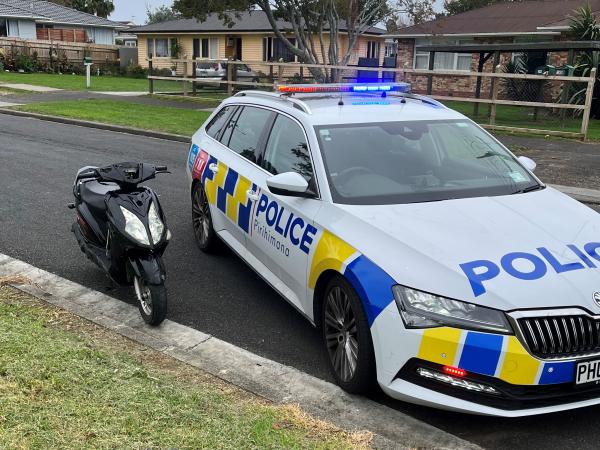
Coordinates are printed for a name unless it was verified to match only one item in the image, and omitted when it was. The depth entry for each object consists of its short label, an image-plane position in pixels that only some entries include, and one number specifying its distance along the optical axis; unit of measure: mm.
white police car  3090
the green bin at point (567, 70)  18517
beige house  41344
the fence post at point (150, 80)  23656
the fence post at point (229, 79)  21625
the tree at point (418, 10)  26609
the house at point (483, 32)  27025
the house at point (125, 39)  58997
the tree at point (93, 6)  70438
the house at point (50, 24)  47406
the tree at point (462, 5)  48562
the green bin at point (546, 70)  20266
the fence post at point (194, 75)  23498
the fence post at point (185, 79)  22781
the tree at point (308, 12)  22859
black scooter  4555
